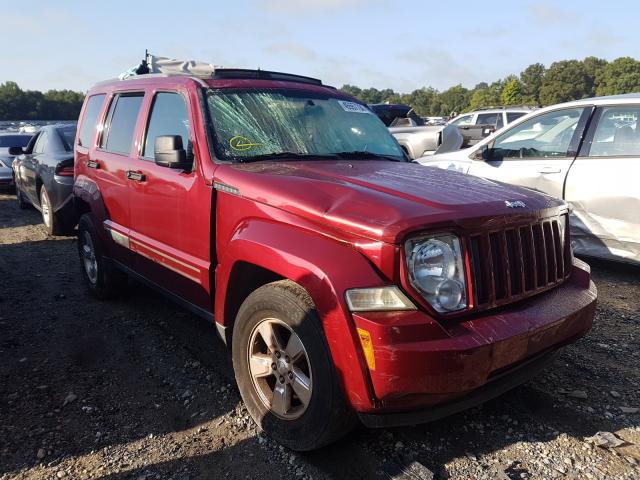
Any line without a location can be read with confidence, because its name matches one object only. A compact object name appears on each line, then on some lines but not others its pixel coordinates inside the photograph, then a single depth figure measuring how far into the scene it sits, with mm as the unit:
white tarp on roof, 3850
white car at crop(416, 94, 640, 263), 4941
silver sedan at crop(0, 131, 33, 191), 12375
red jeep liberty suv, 2195
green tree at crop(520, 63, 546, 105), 82631
